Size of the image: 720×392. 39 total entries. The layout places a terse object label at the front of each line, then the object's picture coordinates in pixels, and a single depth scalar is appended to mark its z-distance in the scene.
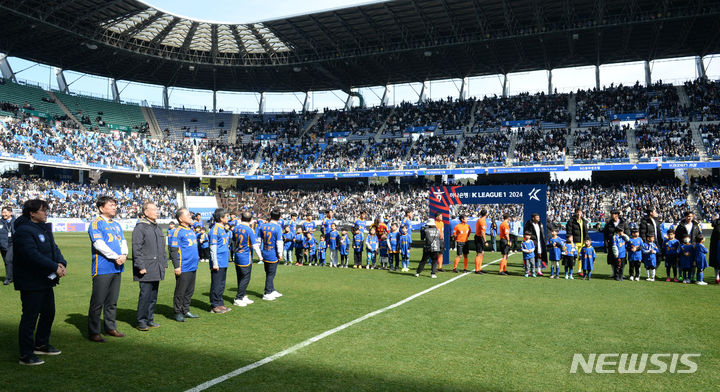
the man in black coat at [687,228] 12.79
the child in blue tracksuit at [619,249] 12.51
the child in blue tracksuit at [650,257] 12.65
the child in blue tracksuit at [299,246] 17.03
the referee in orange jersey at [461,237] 14.22
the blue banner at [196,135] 55.47
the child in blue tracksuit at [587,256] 12.94
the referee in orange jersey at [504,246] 14.09
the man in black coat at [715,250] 11.88
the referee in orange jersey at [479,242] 14.23
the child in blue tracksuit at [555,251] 13.53
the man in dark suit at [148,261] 6.96
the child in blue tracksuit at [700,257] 12.02
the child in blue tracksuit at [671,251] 12.66
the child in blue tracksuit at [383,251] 15.71
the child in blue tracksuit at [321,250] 16.95
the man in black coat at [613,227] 12.84
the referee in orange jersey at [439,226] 14.42
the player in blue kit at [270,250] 9.62
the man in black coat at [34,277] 5.45
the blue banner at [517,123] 44.47
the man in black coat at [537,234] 13.70
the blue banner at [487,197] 18.39
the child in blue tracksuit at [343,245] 16.11
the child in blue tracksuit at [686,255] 12.32
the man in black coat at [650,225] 13.46
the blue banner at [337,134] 52.41
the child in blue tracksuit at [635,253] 12.62
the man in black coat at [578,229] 13.42
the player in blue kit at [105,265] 6.50
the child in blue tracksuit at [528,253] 13.38
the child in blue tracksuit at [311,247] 17.03
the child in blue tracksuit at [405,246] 14.63
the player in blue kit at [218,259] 8.33
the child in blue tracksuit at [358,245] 15.88
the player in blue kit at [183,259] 7.64
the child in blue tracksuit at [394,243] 15.12
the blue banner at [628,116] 40.72
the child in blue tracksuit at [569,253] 13.20
